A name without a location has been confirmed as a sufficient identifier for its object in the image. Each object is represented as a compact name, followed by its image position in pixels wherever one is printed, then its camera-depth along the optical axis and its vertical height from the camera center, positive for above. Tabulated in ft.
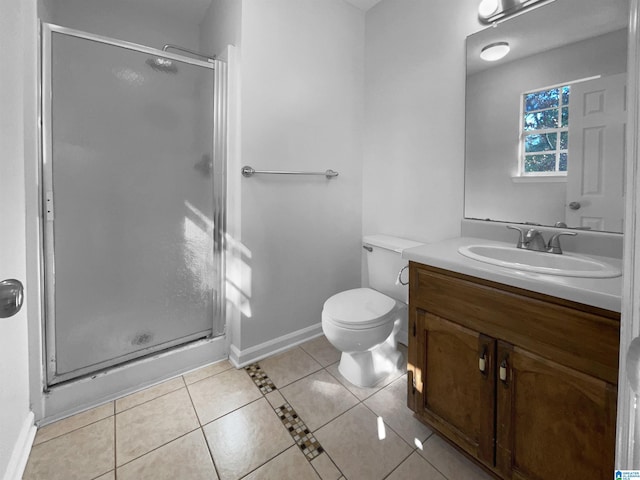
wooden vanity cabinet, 2.78 -1.61
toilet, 5.14 -1.57
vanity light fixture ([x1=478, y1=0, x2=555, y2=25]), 4.64 +3.57
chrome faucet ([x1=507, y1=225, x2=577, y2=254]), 4.26 -0.15
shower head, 5.15 +2.87
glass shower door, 4.57 +0.48
